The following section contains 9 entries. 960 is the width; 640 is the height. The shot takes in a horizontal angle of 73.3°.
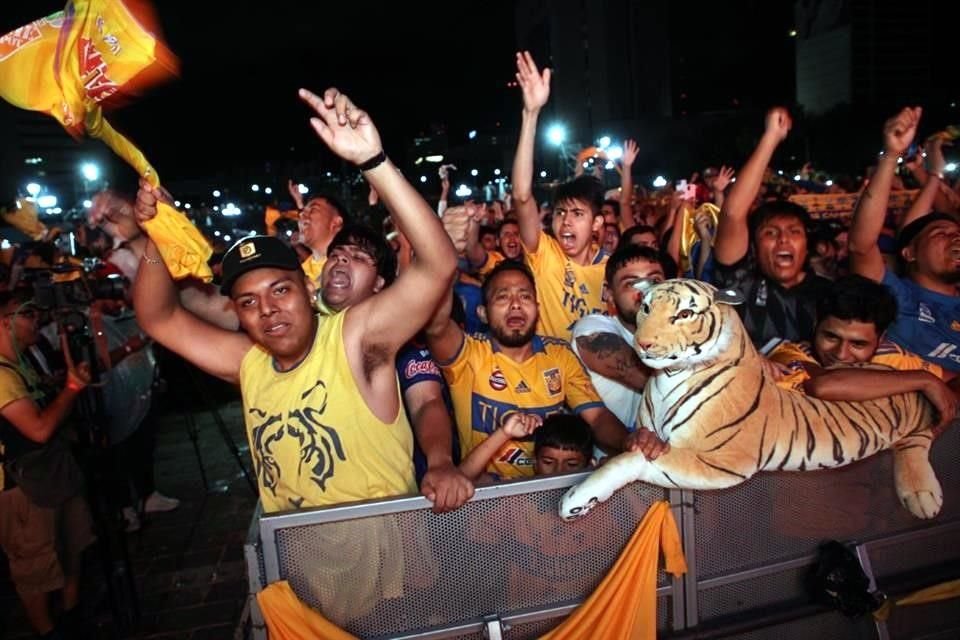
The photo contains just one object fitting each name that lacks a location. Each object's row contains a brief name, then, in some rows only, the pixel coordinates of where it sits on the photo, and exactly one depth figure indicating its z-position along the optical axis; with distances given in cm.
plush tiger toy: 216
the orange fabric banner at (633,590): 225
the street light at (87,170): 2190
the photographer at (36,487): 367
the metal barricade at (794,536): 238
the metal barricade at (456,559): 210
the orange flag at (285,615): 201
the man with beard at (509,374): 307
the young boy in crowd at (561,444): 287
